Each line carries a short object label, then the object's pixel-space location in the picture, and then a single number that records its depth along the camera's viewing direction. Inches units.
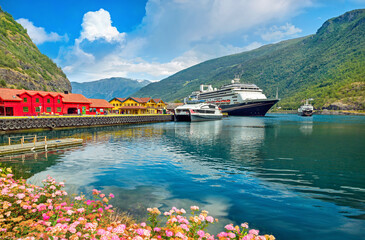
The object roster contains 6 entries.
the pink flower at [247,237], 154.5
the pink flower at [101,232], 158.7
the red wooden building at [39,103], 1870.9
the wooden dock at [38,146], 784.2
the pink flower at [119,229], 157.6
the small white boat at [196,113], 2822.3
